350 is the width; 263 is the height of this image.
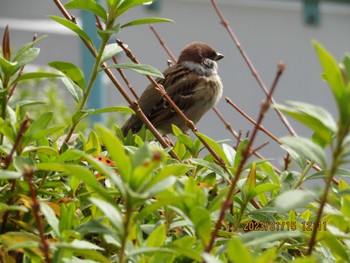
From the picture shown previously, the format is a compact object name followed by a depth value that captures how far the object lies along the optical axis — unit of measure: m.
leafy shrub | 1.60
